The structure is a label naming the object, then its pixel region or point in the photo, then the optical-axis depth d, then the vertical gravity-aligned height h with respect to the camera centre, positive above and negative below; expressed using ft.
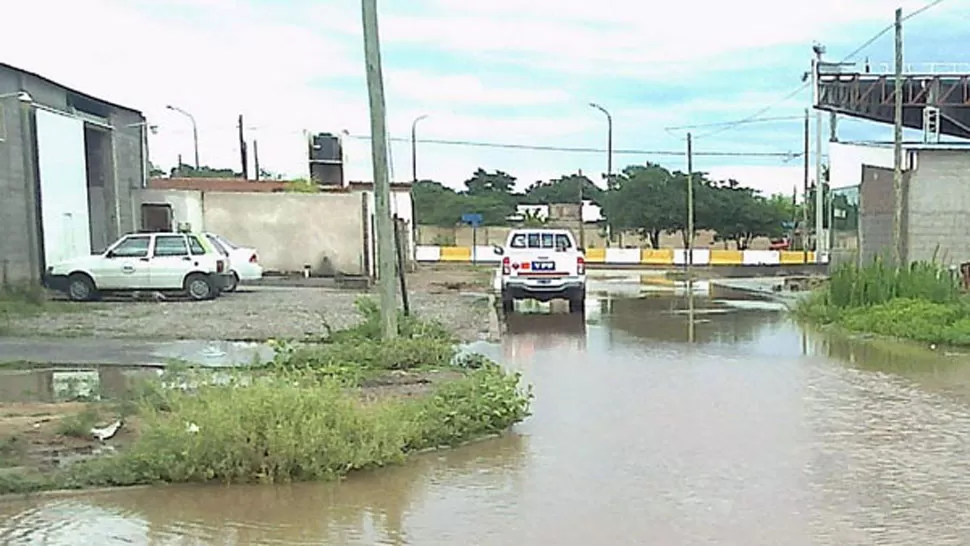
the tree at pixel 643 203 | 220.23 +2.54
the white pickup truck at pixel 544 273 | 76.18 -3.94
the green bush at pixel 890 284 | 67.67 -4.86
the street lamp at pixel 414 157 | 201.26 +12.06
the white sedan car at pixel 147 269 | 79.05 -3.13
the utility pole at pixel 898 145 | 80.94 +5.25
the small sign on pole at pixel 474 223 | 178.65 -0.66
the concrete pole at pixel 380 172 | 45.14 +2.13
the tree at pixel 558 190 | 307.99 +7.87
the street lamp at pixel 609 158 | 171.63 +9.50
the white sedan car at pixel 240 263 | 86.22 -3.26
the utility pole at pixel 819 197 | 151.12 +2.01
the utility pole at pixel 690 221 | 155.90 -1.11
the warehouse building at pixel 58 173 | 74.95 +4.48
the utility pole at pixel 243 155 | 180.45 +11.93
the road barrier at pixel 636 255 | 173.88 -6.73
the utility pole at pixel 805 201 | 174.15 +1.77
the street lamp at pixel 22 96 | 74.69 +9.44
